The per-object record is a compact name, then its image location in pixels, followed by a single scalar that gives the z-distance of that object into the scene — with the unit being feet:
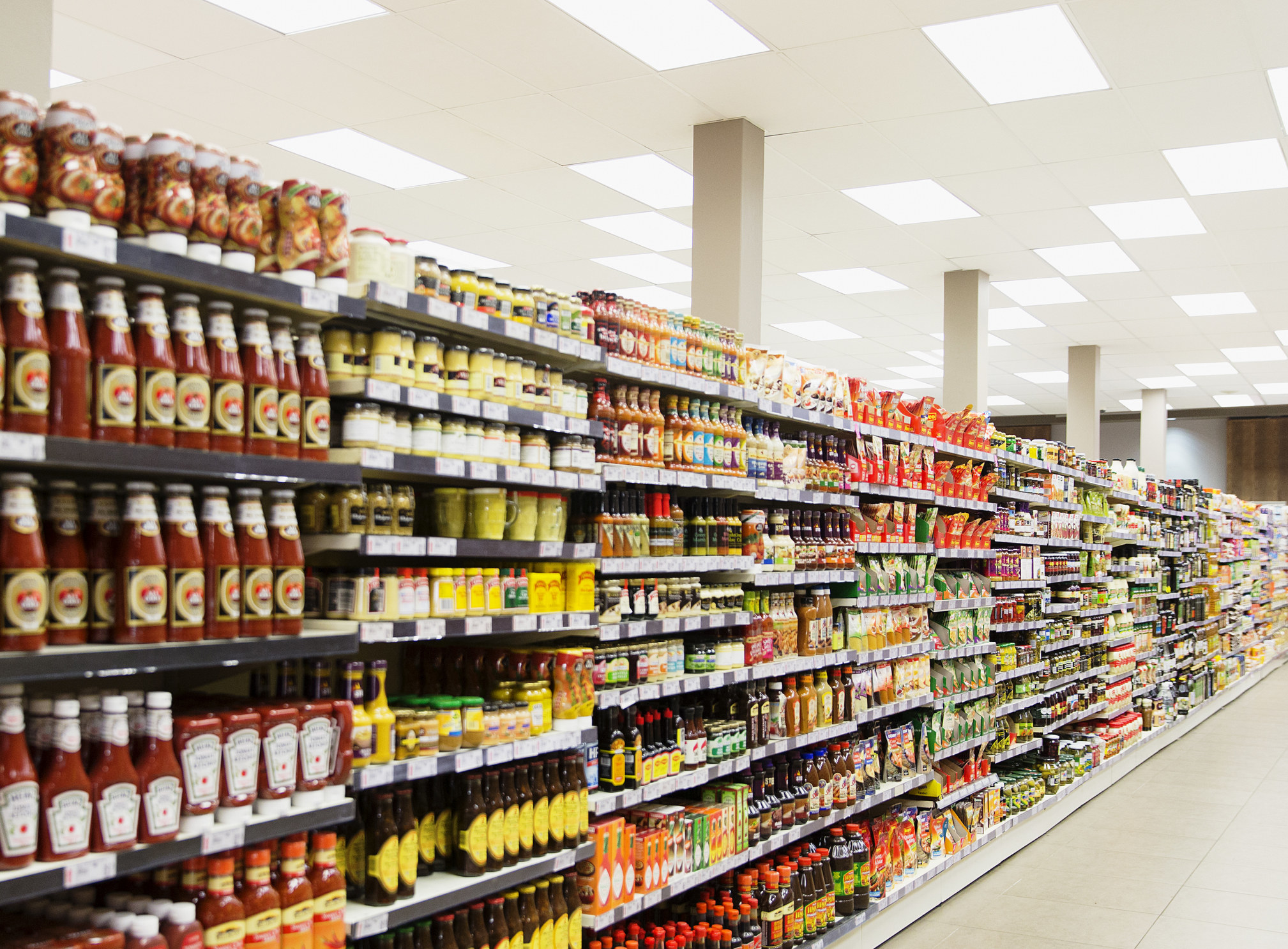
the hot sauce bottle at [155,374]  7.19
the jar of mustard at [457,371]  10.04
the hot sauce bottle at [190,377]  7.43
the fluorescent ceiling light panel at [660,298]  34.86
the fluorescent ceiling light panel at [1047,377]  49.21
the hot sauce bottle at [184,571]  7.34
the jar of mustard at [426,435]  9.68
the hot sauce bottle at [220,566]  7.57
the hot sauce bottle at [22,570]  6.52
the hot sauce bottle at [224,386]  7.67
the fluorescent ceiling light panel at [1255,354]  42.73
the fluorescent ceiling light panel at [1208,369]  46.21
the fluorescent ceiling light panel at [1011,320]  36.40
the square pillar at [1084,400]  41.57
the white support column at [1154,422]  52.37
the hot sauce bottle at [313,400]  8.36
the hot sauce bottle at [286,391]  8.11
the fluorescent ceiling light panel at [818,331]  38.91
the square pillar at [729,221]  19.98
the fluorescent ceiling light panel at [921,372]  48.44
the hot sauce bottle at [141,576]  7.11
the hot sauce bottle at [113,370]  7.01
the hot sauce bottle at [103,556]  7.13
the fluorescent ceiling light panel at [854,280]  31.19
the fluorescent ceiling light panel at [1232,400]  55.72
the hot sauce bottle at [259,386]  7.91
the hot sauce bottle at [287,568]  8.08
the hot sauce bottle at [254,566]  7.83
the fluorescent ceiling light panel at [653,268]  30.58
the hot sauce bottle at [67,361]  6.77
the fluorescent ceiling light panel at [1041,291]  32.32
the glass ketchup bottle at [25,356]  6.56
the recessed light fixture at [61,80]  19.10
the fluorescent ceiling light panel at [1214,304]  33.60
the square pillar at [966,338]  30.91
